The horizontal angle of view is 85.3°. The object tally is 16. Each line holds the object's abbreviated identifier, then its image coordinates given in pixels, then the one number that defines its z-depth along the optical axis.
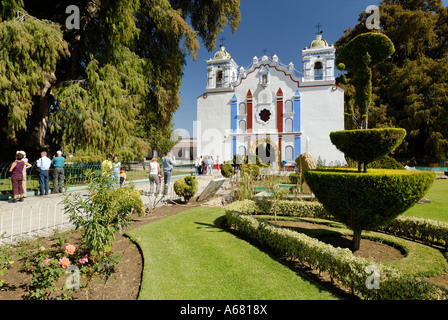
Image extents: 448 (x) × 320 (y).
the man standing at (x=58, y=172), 9.71
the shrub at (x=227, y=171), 15.90
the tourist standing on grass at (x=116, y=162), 9.06
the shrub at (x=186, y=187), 8.84
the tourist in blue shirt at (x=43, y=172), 9.09
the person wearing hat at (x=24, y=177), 8.28
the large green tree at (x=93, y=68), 8.50
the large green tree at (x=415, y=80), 22.23
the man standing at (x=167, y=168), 9.30
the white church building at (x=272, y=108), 23.70
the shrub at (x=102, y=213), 3.54
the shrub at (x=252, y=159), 23.50
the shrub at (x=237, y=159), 23.56
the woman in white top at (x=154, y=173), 9.17
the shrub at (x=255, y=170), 14.25
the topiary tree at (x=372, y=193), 3.76
